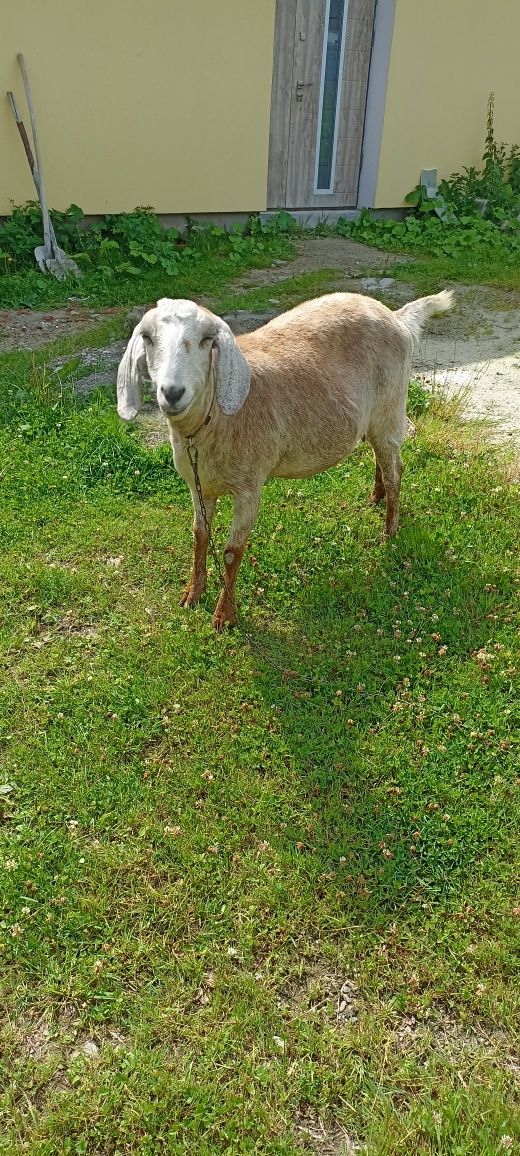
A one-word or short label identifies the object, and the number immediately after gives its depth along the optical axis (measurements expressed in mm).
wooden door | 10094
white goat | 3154
